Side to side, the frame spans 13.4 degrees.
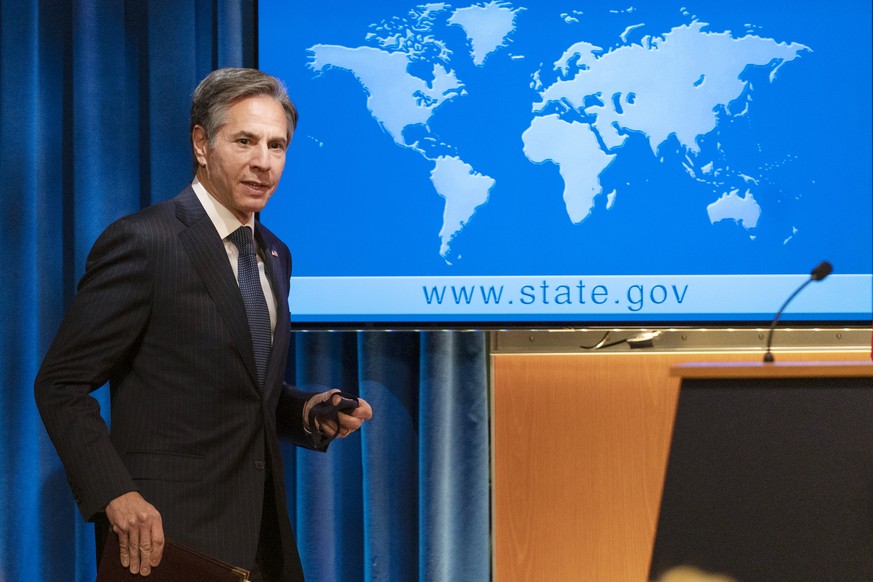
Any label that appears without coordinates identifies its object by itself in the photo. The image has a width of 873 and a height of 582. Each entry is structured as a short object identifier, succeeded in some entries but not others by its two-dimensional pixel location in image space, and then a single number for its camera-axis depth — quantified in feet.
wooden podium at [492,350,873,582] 23.19
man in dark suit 20.76
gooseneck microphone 20.84
